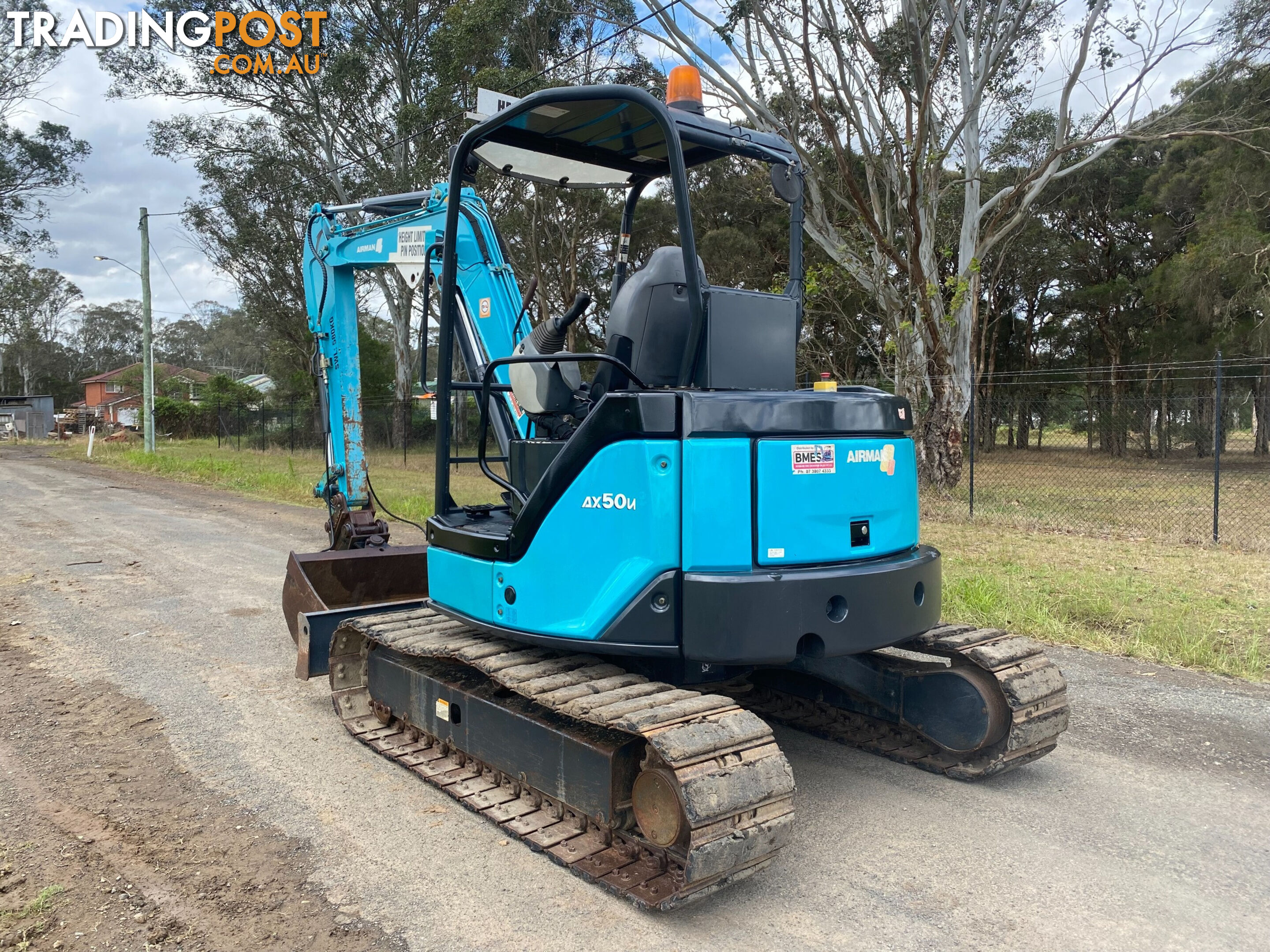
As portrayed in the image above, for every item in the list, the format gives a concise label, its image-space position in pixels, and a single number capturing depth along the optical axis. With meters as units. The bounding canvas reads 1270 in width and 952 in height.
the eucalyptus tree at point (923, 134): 14.58
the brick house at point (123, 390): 56.62
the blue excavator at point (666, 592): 3.58
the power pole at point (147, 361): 28.27
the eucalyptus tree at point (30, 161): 41.69
